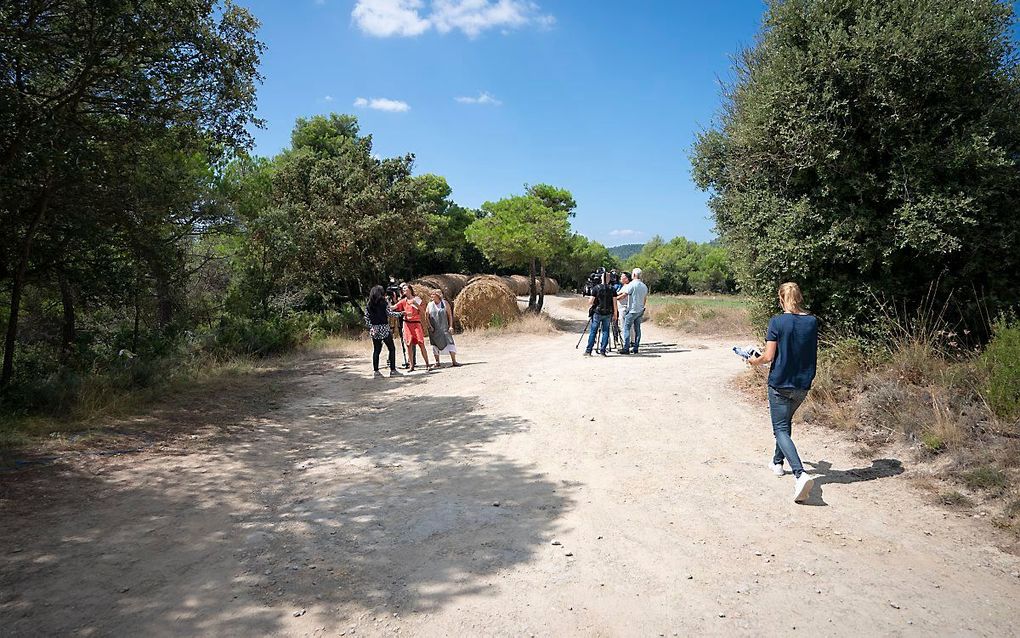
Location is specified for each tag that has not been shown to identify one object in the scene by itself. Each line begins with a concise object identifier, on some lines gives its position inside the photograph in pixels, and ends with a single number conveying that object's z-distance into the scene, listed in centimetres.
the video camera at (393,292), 1305
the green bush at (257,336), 1336
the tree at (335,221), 1670
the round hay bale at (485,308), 1694
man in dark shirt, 1151
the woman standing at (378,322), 1109
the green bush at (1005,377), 537
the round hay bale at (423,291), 1630
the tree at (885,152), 668
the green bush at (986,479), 462
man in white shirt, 1173
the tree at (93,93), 607
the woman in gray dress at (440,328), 1159
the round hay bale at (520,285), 3644
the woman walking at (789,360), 502
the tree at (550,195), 2689
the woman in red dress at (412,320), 1152
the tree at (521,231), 1859
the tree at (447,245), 3275
